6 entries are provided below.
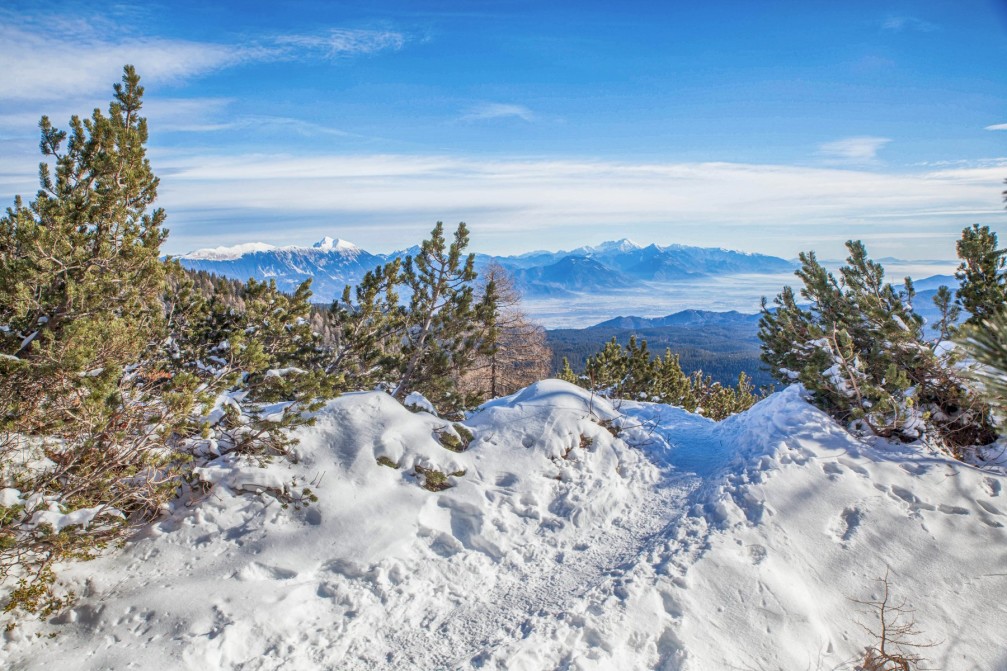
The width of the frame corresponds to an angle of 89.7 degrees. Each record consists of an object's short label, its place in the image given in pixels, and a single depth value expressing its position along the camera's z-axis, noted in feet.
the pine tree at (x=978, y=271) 31.32
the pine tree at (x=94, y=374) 16.47
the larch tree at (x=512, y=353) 76.38
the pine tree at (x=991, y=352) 9.98
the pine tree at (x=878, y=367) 28.58
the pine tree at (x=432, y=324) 36.35
